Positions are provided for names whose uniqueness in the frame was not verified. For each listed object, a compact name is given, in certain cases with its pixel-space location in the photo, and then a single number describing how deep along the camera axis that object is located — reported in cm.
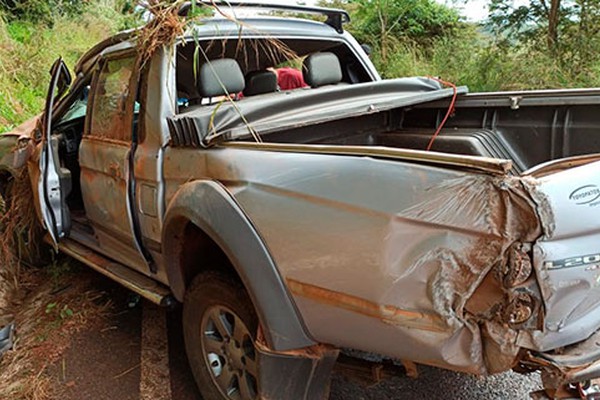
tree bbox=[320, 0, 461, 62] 1220
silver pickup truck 170
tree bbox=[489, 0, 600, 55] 849
